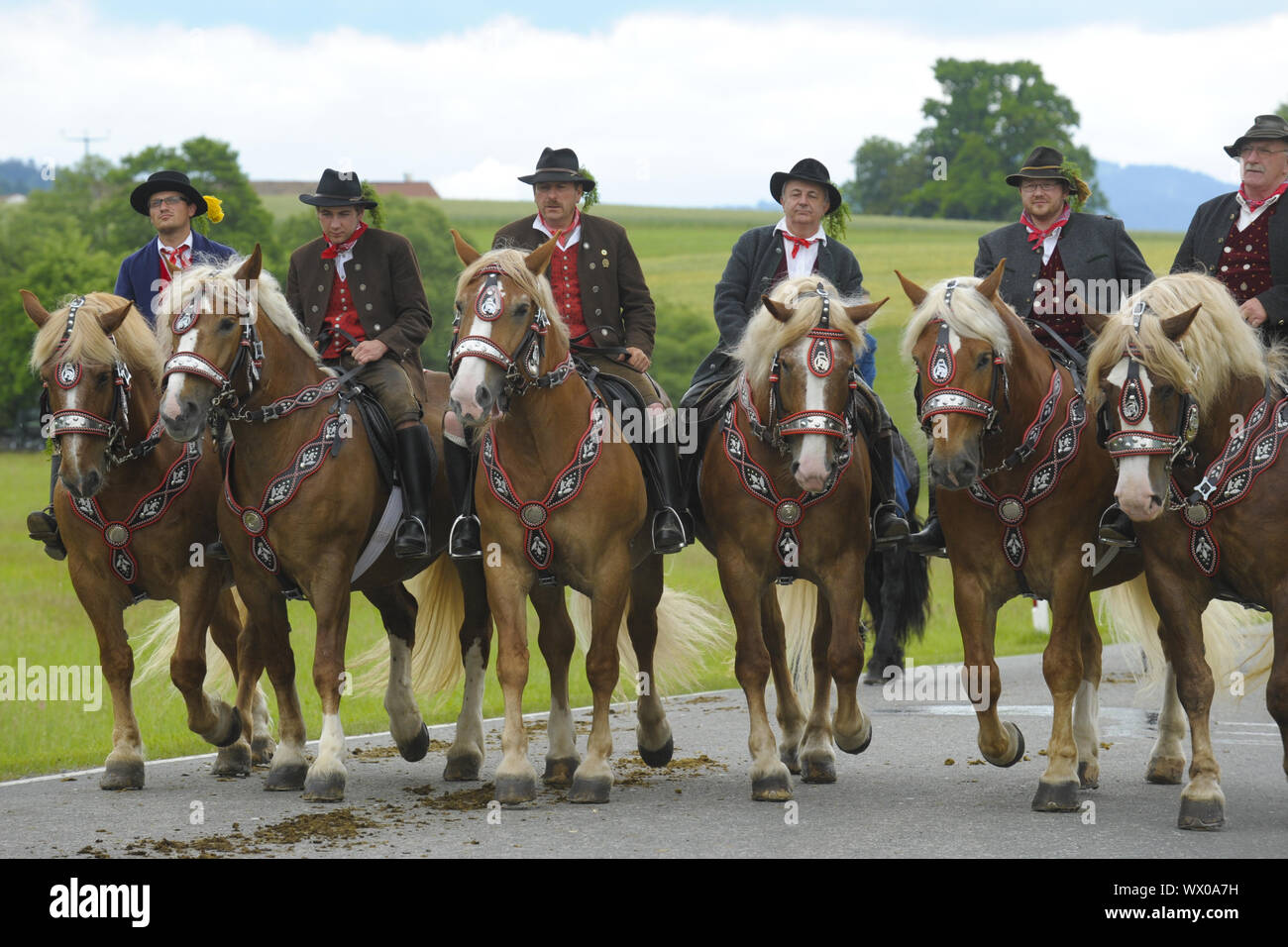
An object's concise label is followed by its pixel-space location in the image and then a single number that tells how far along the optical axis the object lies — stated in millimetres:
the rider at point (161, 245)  10109
